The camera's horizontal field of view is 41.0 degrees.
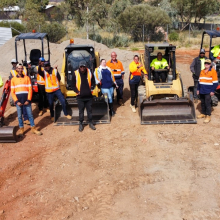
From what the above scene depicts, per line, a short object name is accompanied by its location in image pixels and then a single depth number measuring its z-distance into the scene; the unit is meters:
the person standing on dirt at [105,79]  8.57
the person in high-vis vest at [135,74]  9.09
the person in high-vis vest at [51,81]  8.25
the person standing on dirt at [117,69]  9.41
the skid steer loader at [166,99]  8.32
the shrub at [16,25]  26.25
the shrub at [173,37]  27.19
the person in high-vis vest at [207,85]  8.16
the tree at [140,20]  26.66
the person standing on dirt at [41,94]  8.76
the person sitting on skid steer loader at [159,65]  8.99
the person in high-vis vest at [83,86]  7.79
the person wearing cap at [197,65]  9.66
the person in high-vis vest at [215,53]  10.28
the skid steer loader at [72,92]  8.65
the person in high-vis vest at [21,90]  7.57
